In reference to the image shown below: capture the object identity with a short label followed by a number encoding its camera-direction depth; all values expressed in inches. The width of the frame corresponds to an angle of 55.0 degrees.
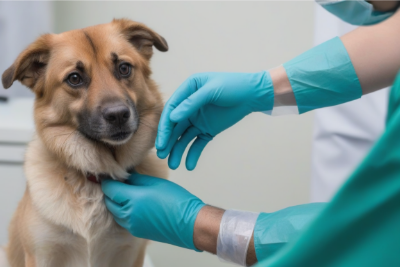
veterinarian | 38.1
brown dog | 41.7
